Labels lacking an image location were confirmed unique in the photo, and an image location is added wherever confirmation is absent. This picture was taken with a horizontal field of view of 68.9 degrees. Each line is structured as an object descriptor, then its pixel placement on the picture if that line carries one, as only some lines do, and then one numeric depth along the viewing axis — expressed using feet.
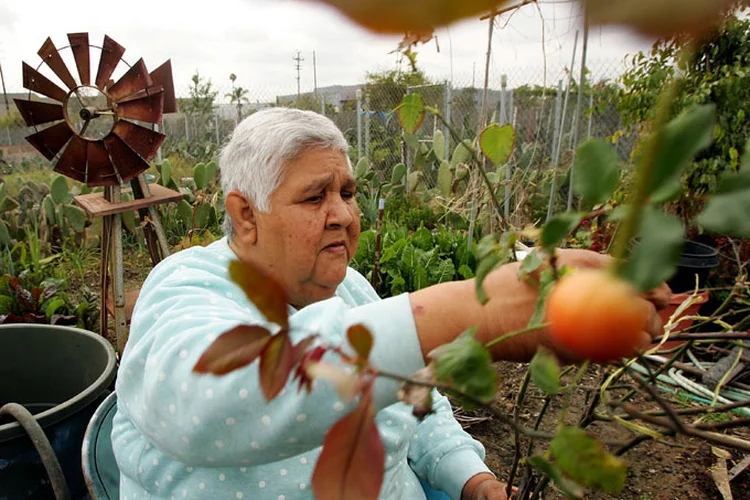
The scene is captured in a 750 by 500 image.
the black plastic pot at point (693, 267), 9.26
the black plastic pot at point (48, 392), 4.03
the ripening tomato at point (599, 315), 0.56
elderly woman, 1.50
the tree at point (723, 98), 9.38
